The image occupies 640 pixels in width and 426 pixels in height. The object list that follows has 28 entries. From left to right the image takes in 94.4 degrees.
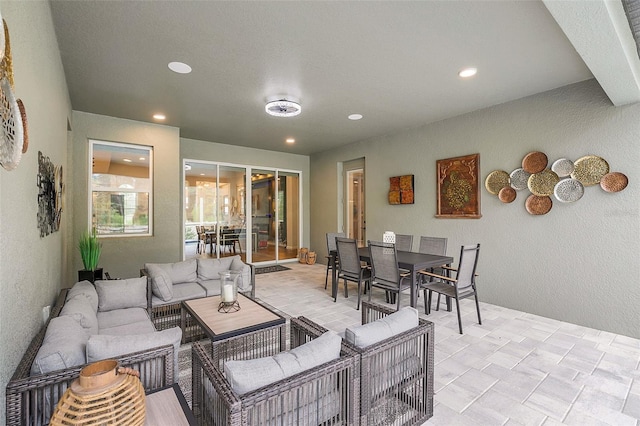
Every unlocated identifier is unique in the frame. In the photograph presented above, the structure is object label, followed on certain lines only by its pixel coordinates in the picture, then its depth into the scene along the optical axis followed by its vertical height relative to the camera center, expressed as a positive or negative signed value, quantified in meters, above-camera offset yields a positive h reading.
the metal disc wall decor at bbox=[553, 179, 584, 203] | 3.48 +0.31
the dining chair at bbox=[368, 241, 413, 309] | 3.61 -0.67
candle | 2.71 -0.69
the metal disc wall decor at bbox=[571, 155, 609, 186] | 3.31 +0.54
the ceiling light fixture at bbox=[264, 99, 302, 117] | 3.79 +1.45
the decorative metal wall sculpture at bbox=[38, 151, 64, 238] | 2.01 +0.20
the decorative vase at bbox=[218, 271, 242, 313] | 2.71 -0.71
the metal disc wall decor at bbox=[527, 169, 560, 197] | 3.66 +0.44
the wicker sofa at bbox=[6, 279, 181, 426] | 1.23 -0.68
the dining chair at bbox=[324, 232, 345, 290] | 5.15 -0.44
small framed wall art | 5.30 +0.53
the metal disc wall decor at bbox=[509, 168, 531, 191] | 3.89 +0.51
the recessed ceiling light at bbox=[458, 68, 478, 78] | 3.14 +1.57
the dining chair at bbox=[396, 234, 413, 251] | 4.80 -0.40
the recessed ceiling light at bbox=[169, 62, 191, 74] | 3.03 +1.60
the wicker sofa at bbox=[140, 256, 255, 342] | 3.17 -0.78
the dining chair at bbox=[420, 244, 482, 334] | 3.33 -0.74
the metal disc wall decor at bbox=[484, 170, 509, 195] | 4.10 +0.51
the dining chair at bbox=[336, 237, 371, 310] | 4.15 -0.66
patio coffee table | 2.28 -0.86
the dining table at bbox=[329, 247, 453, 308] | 3.48 -0.56
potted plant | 3.67 -0.46
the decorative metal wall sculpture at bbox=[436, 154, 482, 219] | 4.43 +0.47
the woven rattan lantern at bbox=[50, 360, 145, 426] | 1.00 -0.62
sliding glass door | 6.46 +0.20
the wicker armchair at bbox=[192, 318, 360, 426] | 1.17 -0.79
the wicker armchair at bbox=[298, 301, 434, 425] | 1.56 -0.92
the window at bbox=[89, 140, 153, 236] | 4.76 +0.53
